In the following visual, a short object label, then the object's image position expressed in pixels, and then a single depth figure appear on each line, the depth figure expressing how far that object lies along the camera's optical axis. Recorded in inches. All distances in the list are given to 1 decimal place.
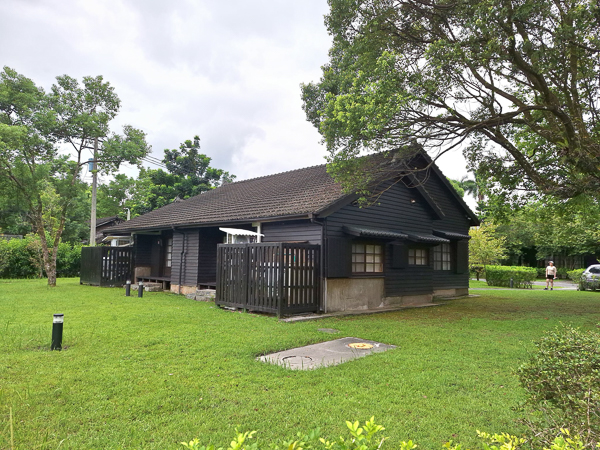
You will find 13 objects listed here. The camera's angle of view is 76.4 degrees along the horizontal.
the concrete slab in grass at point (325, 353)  226.4
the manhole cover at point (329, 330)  326.6
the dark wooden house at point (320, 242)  428.8
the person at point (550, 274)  889.5
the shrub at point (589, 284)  863.7
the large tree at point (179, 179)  1425.9
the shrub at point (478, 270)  1229.7
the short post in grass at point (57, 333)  242.3
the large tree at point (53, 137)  640.4
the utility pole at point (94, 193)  766.5
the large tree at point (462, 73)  316.5
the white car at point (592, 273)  863.3
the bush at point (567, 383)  97.3
